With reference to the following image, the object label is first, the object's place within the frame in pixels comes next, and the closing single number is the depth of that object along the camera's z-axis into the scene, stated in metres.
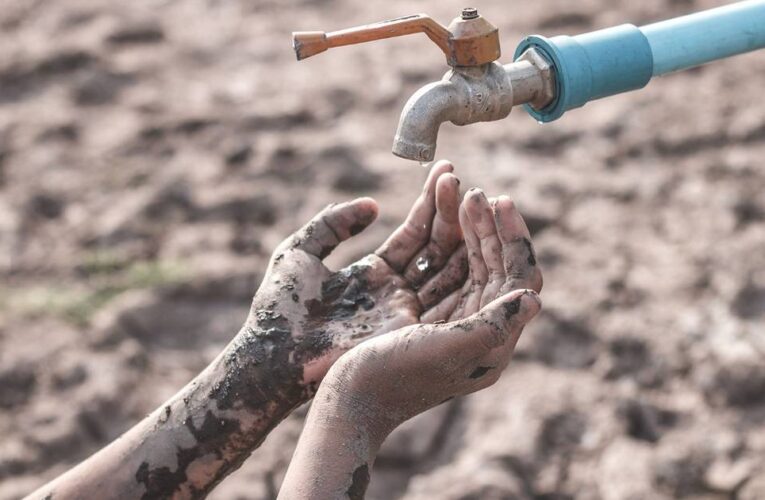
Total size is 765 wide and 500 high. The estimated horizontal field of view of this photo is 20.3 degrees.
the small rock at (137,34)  1.83
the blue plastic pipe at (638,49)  0.93
